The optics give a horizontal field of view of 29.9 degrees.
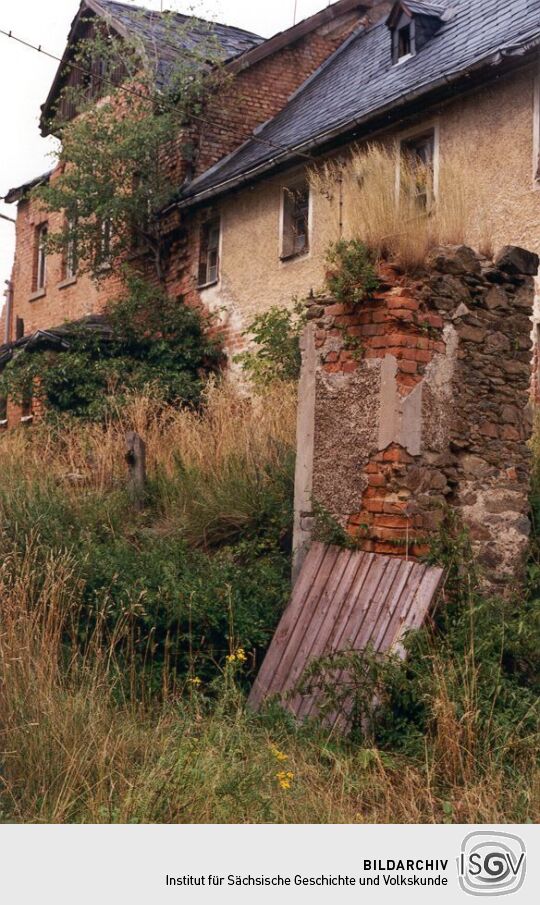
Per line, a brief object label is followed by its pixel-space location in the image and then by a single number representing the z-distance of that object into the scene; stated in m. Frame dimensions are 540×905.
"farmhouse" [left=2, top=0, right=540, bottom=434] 11.80
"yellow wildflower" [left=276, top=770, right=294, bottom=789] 4.51
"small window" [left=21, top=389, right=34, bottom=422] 19.24
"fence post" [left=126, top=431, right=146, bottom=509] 9.36
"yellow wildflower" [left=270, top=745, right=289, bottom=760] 4.86
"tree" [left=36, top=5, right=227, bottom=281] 17.25
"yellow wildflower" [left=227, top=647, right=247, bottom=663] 5.80
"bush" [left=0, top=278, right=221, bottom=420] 15.73
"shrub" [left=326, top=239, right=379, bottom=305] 6.50
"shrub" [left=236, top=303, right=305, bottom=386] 13.74
